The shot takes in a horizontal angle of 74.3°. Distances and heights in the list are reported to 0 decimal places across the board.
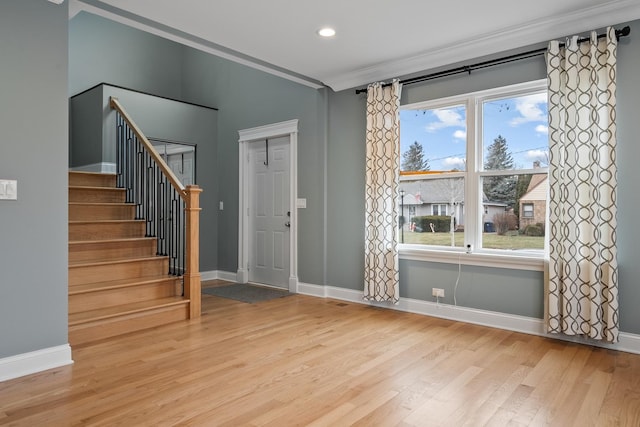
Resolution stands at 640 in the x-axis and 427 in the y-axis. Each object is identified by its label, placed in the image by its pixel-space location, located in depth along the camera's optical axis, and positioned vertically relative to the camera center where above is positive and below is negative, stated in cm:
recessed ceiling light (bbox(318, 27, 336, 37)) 345 +147
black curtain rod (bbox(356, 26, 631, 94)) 311 +130
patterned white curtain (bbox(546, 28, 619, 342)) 309 +15
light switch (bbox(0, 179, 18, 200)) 255 +12
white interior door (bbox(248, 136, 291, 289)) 557 -4
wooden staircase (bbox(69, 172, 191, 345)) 346 -59
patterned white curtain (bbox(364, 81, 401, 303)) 429 +17
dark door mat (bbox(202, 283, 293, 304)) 494 -104
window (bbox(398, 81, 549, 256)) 364 +38
